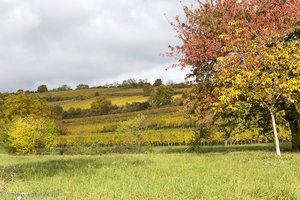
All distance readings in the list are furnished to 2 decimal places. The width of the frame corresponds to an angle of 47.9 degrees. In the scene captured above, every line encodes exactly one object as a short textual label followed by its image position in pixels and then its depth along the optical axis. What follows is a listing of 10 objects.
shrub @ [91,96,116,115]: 116.88
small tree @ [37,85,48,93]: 166.39
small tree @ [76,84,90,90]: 173.75
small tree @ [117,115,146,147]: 65.14
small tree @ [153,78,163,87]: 154.68
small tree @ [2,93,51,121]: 77.19
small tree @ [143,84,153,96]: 129.62
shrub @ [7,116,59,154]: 51.50
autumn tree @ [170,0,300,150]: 19.81
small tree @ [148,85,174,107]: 109.67
